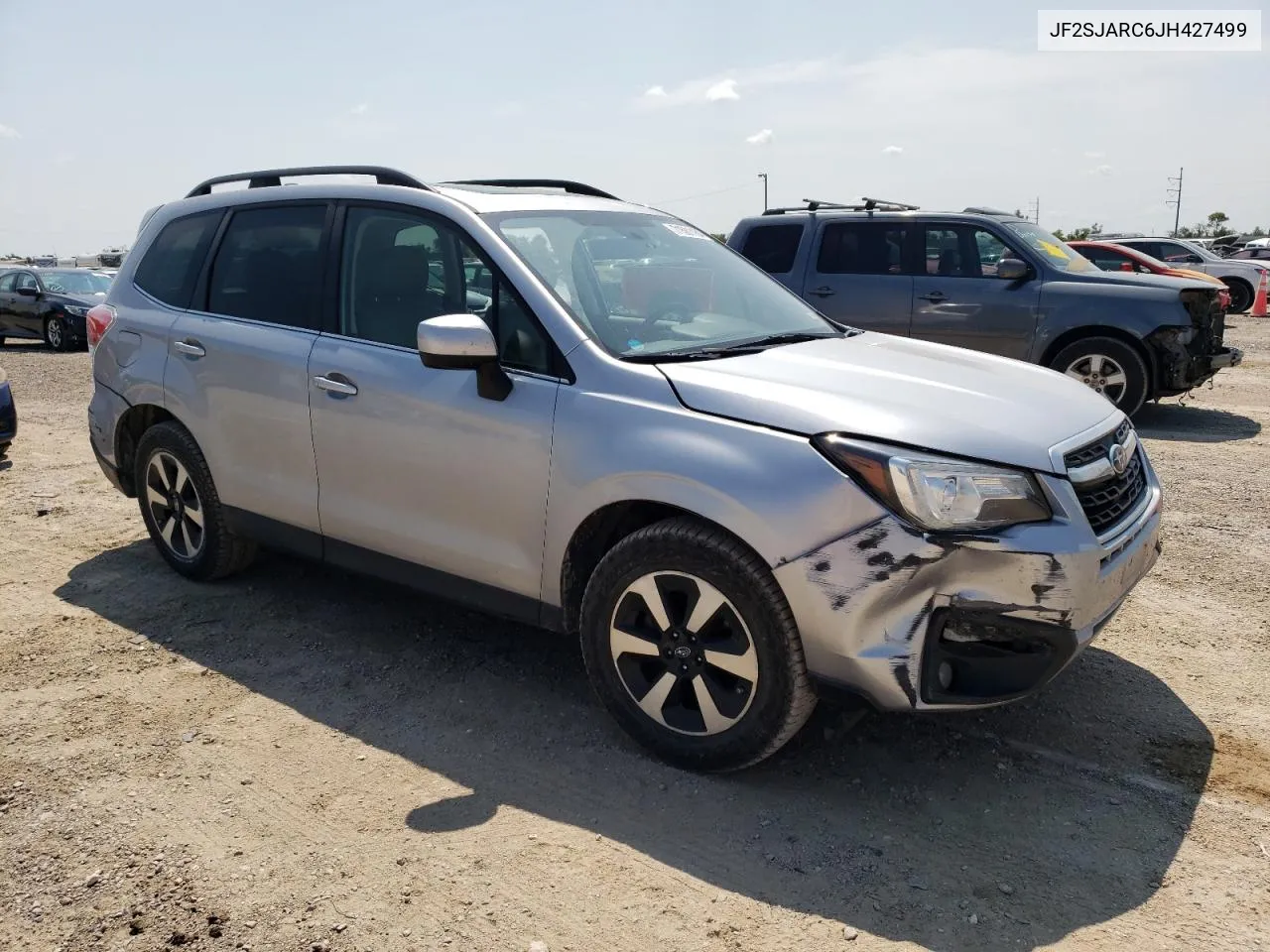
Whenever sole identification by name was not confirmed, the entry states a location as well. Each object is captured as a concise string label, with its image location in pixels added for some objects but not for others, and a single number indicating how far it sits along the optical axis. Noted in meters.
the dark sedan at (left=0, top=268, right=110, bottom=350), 17.84
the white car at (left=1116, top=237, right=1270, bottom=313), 22.28
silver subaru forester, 2.91
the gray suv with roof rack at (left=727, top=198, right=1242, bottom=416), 9.09
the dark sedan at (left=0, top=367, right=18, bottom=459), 8.09
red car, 15.14
